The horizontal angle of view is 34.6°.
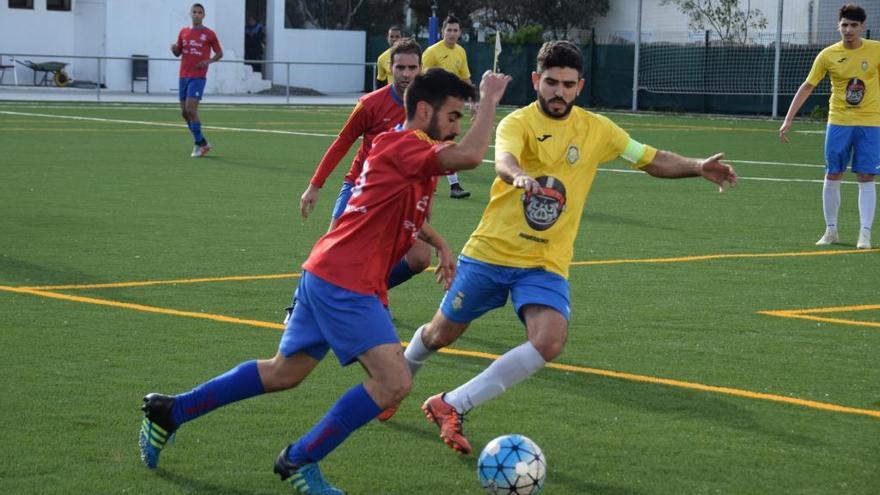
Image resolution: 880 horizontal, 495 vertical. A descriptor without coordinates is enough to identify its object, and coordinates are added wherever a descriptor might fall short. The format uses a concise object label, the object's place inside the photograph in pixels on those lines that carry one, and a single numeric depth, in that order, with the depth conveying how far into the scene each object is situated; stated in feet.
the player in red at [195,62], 72.02
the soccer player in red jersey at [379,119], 28.02
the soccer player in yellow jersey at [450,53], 62.90
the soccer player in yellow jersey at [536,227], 20.40
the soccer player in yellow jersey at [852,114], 43.78
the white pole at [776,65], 119.85
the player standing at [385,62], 67.16
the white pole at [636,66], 130.21
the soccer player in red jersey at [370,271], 17.63
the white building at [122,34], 147.33
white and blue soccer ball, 17.78
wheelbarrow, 142.00
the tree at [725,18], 150.20
